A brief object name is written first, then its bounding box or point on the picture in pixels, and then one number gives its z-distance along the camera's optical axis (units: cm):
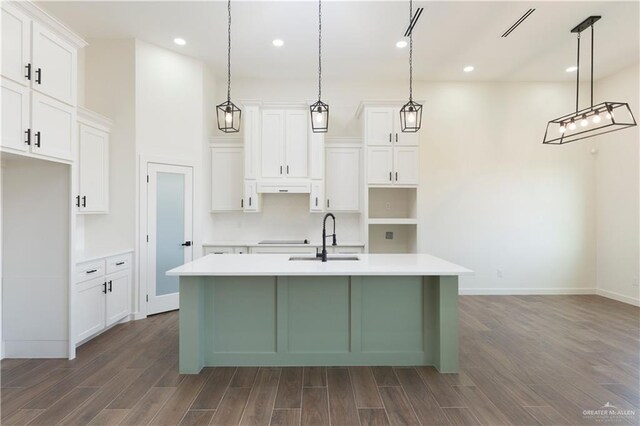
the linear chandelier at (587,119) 367
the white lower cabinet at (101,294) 324
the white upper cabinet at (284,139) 491
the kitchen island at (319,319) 284
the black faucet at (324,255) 300
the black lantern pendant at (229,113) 286
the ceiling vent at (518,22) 356
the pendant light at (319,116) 284
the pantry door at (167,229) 427
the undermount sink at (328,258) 321
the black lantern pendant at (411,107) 292
